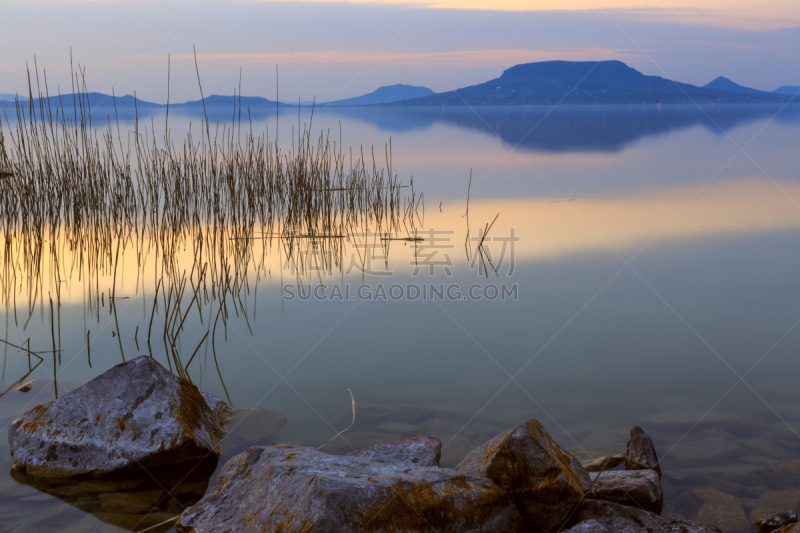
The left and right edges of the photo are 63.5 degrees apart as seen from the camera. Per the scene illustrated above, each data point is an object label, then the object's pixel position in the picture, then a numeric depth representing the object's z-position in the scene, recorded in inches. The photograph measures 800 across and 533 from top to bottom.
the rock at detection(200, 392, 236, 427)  98.2
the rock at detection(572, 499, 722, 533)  66.7
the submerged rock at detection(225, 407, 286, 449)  93.7
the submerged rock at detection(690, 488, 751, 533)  73.1
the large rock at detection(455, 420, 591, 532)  69.5
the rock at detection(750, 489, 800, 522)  75.4
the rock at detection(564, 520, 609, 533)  62.4
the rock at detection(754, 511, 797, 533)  70.8
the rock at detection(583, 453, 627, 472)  84.7
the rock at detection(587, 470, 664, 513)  73.2
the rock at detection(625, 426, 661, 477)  83.0
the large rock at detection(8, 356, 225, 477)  81.7
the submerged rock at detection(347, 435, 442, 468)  81.0
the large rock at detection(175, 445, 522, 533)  59.1
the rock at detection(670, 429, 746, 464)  88.2
